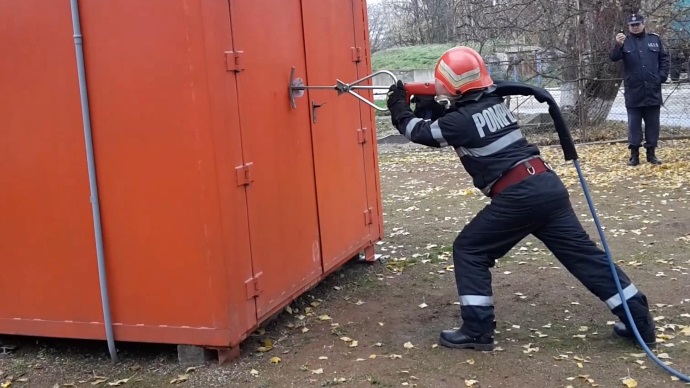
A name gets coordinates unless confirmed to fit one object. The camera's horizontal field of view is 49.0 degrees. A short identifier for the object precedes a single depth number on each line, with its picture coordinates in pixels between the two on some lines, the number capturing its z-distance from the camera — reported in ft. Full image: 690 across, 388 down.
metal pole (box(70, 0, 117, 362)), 12.32
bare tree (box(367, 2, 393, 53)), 131.94
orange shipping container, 12.18
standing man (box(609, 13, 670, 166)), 31.91
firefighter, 12.97
